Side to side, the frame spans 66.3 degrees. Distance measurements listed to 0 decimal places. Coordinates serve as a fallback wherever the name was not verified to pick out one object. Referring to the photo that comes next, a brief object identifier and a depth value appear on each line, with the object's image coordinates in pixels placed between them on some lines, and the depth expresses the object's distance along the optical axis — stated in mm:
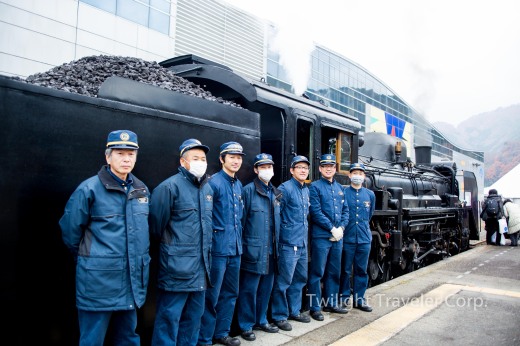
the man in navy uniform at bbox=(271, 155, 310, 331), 4016
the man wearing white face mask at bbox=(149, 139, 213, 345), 2826
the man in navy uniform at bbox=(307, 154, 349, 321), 4438
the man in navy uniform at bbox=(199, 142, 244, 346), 3344
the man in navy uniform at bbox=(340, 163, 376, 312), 4844
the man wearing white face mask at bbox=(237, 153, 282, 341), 3691
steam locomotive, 2227
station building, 12586
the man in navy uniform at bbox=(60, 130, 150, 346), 2316
